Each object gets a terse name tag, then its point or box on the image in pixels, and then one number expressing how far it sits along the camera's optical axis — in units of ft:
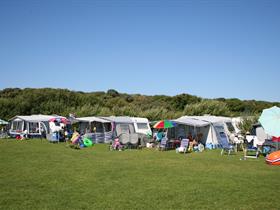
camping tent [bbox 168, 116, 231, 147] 60.49
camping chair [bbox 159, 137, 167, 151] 57.07
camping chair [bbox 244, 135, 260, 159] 52.50
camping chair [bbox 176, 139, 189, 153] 52.37
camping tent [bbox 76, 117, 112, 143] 69.72
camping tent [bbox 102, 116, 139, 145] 70.23
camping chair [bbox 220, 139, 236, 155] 50.65
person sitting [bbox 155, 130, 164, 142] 62.12
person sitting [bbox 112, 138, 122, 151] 56.90
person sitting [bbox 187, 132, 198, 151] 56.24
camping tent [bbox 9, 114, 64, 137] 82.84
